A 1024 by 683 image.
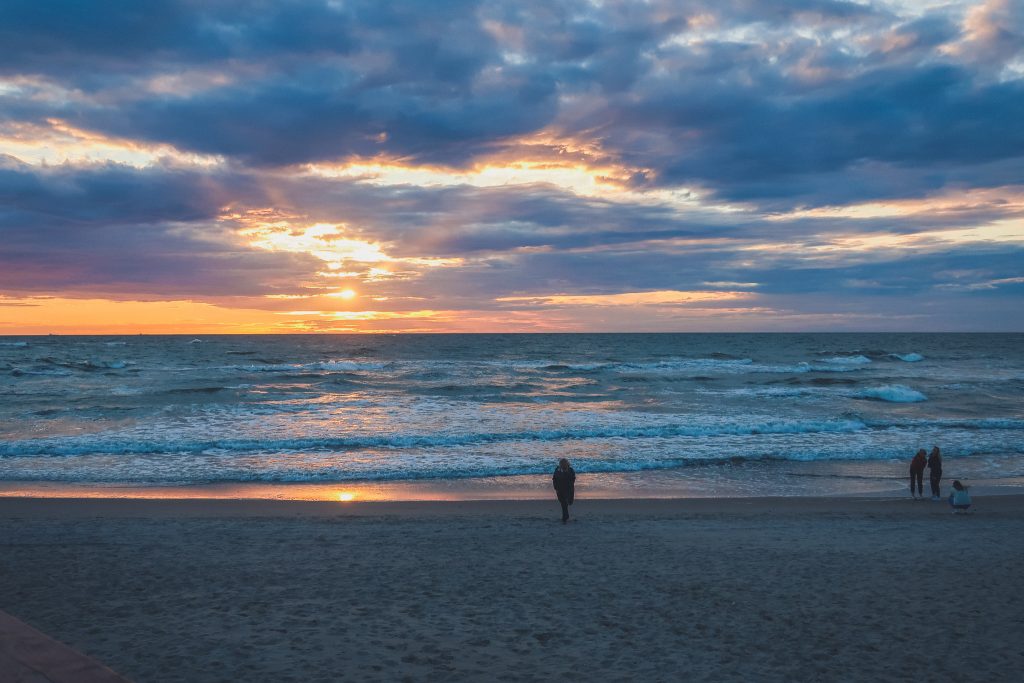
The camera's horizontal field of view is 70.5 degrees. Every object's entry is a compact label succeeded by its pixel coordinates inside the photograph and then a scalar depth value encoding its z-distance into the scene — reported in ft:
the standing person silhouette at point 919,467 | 55.88
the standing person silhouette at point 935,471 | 54.24
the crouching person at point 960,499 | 49.98
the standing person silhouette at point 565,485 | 47.44
